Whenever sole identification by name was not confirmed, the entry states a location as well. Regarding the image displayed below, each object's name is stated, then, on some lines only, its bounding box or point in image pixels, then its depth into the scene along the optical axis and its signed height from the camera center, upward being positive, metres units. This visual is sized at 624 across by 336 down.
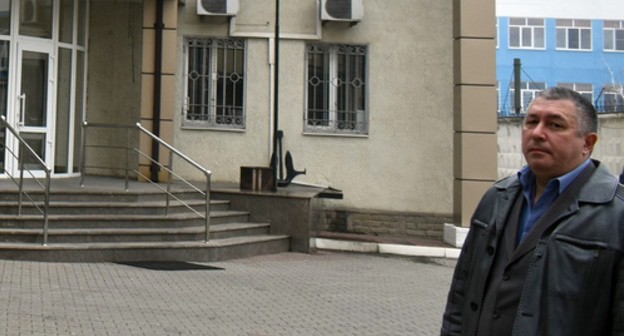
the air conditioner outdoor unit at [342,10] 13.86 +3.30
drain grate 9.37 -0.83
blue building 38.56 +7.76
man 2.62 -0.14
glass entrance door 12.63 +1.55
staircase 9.53 -0.42
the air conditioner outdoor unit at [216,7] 13.82 +3.32
